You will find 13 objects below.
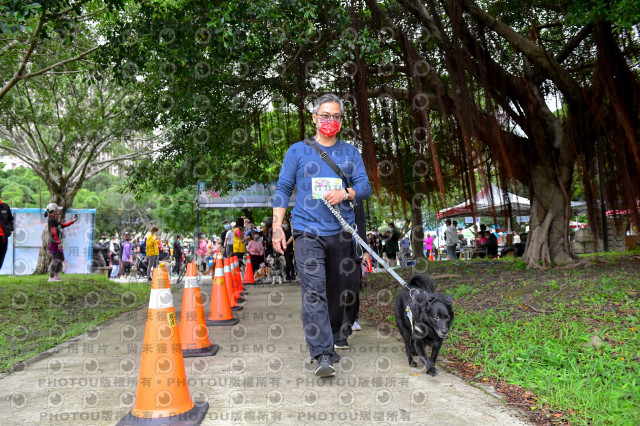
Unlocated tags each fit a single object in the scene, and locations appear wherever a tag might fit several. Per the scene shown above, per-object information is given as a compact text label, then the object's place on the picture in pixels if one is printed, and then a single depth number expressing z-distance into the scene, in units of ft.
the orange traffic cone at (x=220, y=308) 18.61
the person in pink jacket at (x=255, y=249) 42.37
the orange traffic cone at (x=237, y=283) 28.27
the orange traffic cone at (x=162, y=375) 8.00
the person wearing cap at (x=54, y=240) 34.09
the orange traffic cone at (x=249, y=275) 42.80
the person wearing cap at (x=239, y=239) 41.14
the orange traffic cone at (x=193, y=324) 13.41
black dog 10.25
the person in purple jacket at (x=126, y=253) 62.90
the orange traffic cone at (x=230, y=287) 23.35
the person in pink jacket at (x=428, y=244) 79.77
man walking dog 11.34
